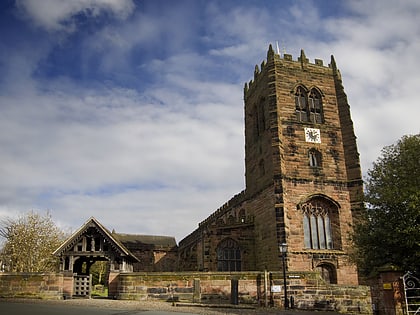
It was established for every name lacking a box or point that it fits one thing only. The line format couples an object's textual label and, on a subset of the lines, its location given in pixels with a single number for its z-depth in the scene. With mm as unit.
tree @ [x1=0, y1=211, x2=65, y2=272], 38812
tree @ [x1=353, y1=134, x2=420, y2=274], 16484
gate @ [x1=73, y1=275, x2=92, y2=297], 22641
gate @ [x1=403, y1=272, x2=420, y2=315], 14133
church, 25688
